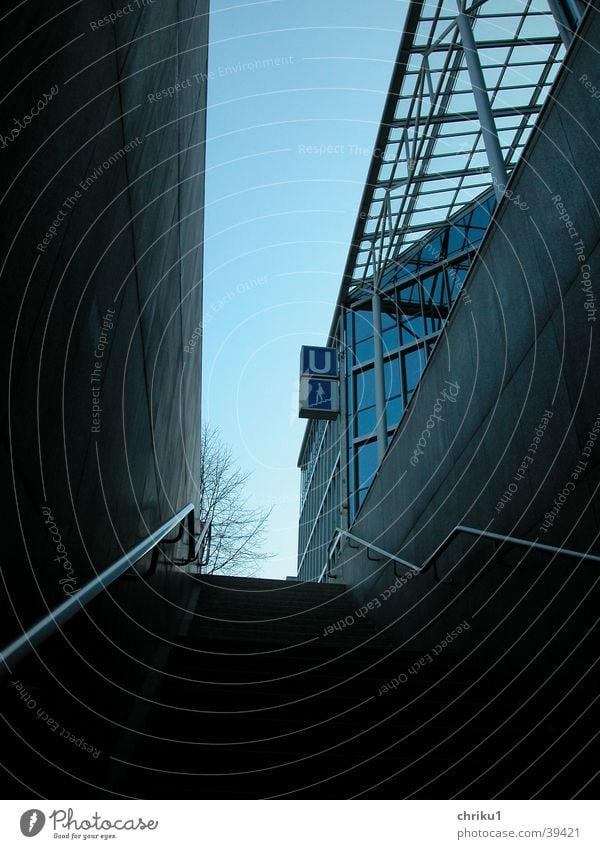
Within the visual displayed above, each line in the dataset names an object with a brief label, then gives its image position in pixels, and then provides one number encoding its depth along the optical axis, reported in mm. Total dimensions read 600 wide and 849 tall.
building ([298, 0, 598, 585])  4391
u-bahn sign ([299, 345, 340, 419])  15500
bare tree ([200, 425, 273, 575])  18672
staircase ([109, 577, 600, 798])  2588
